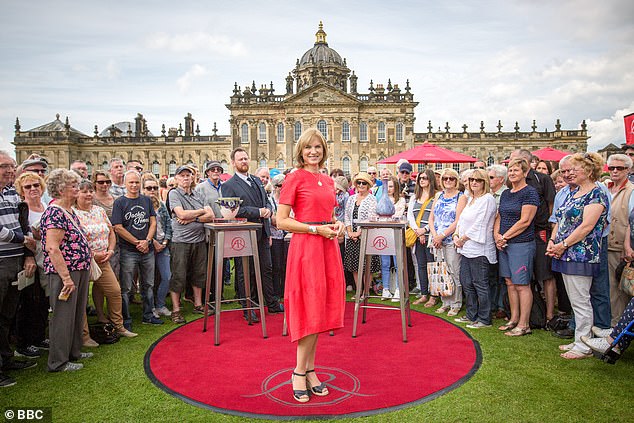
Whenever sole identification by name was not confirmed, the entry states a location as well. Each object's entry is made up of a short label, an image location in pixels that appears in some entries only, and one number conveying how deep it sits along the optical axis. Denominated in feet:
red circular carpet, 13.14
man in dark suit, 21.54
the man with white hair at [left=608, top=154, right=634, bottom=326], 18.52
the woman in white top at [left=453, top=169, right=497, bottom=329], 20.67
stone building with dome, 145.07
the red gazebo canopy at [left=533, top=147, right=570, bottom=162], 40.63
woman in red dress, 12.93
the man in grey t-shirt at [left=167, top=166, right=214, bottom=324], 22.77
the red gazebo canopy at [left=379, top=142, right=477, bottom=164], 44.50
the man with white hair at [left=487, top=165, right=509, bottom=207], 21.48
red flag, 32.24
